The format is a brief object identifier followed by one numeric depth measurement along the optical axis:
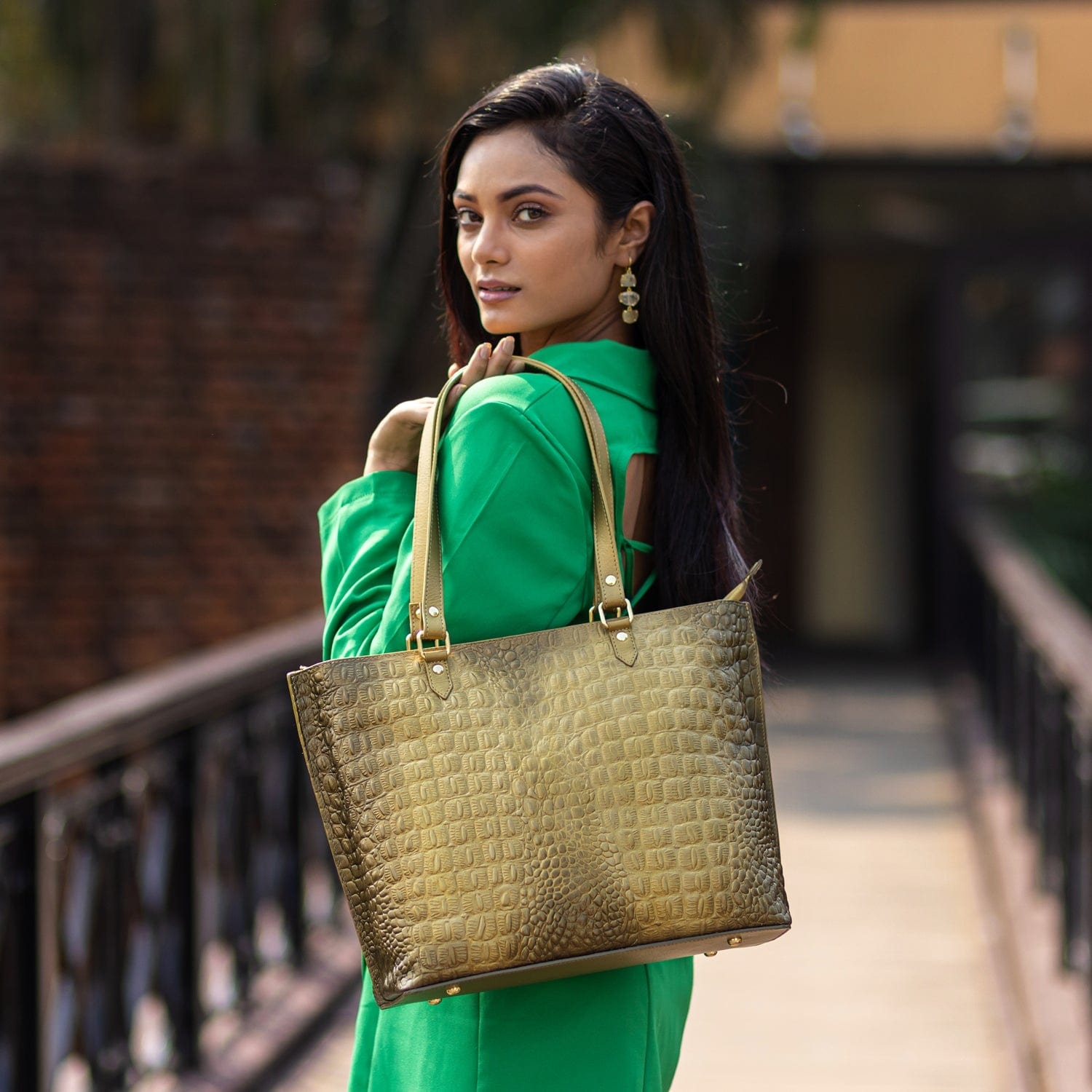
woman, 2.93
